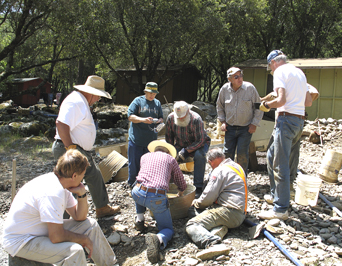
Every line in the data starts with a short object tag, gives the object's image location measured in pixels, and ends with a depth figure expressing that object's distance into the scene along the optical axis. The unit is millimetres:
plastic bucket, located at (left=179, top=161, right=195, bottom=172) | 5173
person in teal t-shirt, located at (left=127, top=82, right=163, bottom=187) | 4938
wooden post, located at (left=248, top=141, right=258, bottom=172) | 6019
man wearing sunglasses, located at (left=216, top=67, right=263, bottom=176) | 4820
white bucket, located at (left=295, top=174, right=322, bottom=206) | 4213
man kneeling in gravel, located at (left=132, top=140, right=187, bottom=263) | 3431
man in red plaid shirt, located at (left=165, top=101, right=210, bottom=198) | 4660
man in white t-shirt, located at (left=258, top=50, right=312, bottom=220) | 3775
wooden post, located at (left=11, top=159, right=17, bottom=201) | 3627
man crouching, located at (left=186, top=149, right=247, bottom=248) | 3477
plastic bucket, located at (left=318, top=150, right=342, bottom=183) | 5551
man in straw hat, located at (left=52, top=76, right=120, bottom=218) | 3555
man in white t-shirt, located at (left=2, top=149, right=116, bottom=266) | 2400
